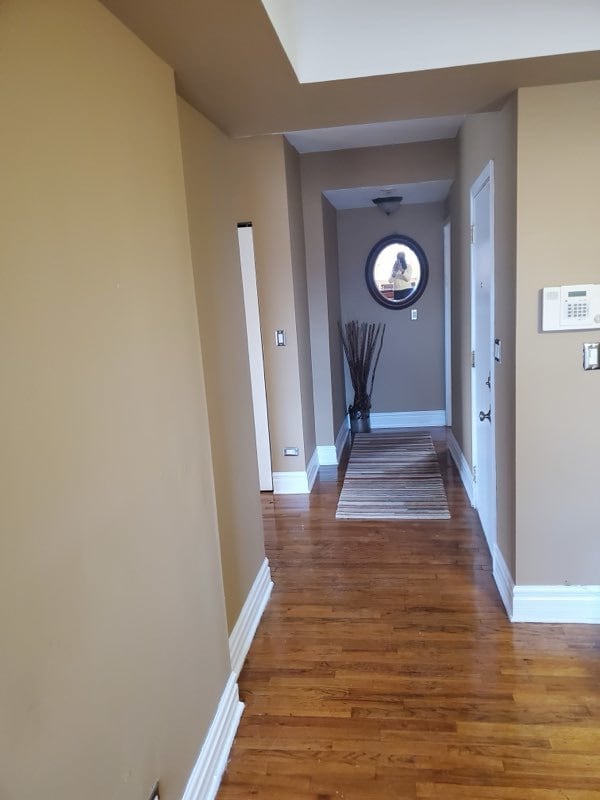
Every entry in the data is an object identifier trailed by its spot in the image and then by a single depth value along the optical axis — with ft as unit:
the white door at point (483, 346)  9.68
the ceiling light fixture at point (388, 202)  16.55
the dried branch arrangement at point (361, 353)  19.19
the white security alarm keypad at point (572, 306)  7.41
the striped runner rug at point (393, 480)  12.79
